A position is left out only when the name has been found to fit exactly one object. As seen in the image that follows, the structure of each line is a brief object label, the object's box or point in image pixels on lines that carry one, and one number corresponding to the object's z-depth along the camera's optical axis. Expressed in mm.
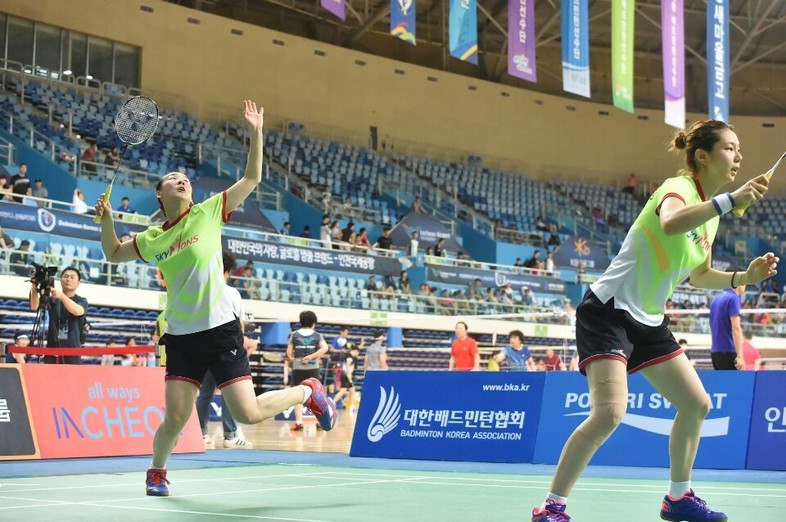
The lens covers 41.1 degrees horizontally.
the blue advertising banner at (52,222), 20859
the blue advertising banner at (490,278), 30656
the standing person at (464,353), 16000
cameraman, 10180
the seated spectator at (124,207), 23953
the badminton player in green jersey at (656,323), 4547
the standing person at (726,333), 10891
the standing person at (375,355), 18656
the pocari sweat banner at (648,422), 9055
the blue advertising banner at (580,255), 37094
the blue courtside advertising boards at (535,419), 9000
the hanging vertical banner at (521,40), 23917
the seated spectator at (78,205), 22544
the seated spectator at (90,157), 27073
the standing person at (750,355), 15445
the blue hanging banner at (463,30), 23078
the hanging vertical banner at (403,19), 22312
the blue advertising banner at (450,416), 9836
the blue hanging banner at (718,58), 23719
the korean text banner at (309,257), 25547
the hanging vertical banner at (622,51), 23608
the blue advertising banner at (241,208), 28031
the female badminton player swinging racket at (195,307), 6227
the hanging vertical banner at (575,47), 23578
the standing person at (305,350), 13750
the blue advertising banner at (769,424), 8828
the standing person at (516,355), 16438
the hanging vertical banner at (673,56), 23797
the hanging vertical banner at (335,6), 20500
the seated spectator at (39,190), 23078
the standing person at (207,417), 11273
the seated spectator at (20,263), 19953
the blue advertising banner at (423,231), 32656
